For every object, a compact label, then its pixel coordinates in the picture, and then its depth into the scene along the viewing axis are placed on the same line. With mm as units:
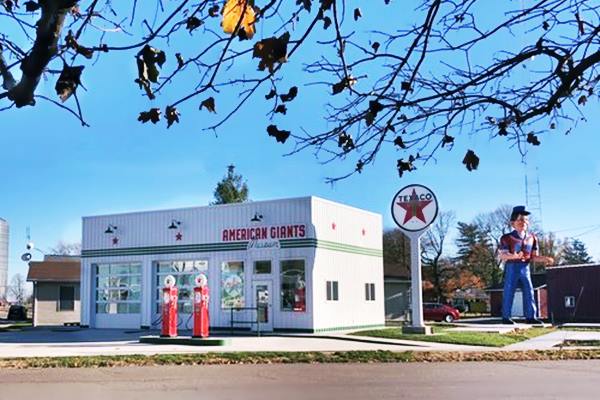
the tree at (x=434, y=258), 70500
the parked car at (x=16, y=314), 52531
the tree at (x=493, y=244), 73444
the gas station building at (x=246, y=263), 30094
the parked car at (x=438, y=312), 48438
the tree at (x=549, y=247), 76500
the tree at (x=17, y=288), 101938
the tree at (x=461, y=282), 72688
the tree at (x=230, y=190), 53272
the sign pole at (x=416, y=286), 26939
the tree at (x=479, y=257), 74062
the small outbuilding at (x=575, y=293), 45844
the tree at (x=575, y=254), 87375
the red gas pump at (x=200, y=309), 23547
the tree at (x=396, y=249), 66688
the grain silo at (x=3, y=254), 61256
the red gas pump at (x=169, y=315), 24375
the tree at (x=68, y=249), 95631
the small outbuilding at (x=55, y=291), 42688
